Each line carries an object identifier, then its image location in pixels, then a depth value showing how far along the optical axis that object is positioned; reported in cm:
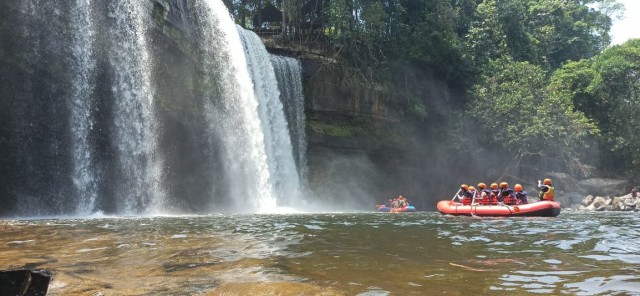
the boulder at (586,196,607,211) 2697
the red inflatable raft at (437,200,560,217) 1434
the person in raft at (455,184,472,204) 1710
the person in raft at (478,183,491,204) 1637
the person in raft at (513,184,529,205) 1614
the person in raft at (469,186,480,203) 1634
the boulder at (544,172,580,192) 3009
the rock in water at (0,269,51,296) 270
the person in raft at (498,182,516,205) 1609
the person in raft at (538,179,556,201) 1605
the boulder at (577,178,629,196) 3012
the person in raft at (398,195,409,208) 2398
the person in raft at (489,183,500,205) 1638
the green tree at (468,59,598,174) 2811
